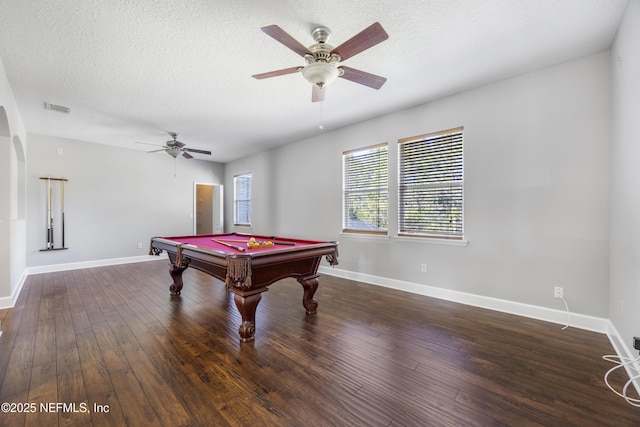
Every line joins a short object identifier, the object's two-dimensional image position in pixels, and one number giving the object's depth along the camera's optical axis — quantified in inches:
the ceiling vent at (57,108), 151.7
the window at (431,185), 139.0
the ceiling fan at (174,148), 186.4
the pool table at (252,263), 92.6
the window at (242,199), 289.4
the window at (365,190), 170.9
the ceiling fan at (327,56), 73.8
